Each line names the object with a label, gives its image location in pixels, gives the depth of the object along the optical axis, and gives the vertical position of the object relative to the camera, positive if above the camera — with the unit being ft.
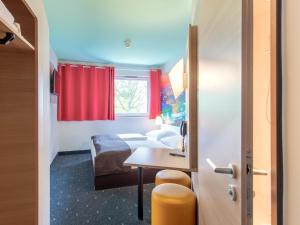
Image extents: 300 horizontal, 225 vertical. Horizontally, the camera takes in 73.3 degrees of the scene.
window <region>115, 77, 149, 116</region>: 18.48 +1.52
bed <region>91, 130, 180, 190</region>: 9.66 -2.68
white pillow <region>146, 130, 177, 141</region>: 13.96 -1.59
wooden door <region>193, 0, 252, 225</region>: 2.32 +0.04
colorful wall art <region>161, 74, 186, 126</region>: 14.75 +0.53
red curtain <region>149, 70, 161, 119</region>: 18.78 +2.05
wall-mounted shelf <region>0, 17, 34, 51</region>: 2.92 +1.25
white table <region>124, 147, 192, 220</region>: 6.15 -1.60
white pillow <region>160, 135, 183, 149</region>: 11.30 -1.74
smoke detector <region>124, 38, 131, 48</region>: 11.58 +4.10
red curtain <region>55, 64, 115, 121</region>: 16.30 +1.62
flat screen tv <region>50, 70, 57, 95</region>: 12.51 +1.85
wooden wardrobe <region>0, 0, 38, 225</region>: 4.08 -0.36
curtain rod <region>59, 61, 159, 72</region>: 16.26 +3.98
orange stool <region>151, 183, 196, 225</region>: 5.02 -2.41
